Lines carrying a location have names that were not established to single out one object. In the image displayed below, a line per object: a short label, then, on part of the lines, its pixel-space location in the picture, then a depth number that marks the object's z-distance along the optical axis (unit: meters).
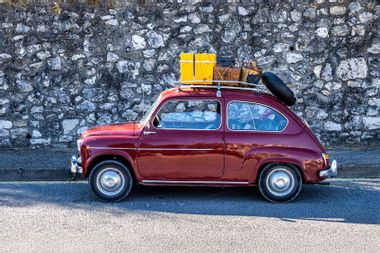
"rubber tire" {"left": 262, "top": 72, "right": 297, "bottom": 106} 8.67
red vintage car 8.29
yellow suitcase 8.56
